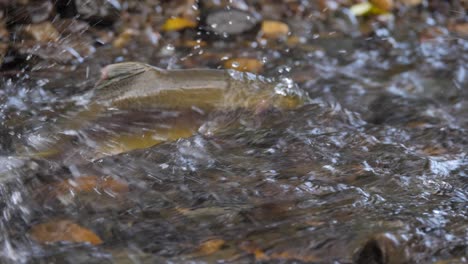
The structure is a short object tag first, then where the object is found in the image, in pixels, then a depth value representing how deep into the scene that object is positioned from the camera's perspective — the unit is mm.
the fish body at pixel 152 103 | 5316
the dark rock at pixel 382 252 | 3437
